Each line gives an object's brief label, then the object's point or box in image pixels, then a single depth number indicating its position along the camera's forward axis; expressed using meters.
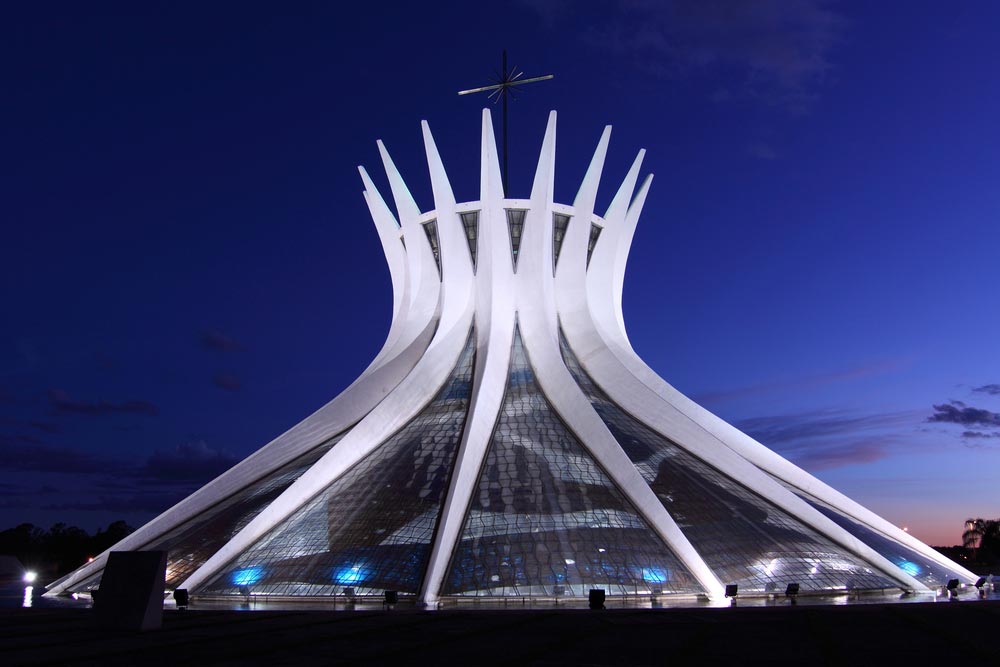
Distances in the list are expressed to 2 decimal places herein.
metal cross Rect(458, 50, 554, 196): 30.77
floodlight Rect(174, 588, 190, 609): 15.24
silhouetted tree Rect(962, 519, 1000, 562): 55.41
